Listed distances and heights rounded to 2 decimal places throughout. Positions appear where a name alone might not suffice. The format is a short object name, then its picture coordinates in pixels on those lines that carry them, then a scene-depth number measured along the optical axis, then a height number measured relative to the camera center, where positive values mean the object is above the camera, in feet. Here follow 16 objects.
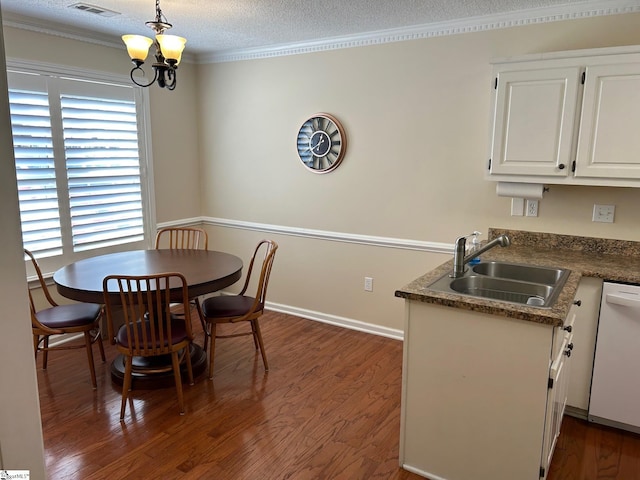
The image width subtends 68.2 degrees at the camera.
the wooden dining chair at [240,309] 10.48 -3.11
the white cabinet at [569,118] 8.52 +1.11
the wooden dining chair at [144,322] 8.57 -2.85
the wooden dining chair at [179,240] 14.57 -2.21
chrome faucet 7.74 -1.29
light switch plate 9.75 -0.71
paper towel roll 9.84 -0.27
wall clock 13.01 +0.84
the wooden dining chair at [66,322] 9.68 -3.17
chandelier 8.49 +2.19
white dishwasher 8.07 -3.16
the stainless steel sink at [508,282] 7.75 -1.85
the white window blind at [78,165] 11.29 +0.11
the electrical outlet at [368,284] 13.20 -3.06
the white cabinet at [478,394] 6.43 -3.12
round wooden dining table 9.23 -2.19
